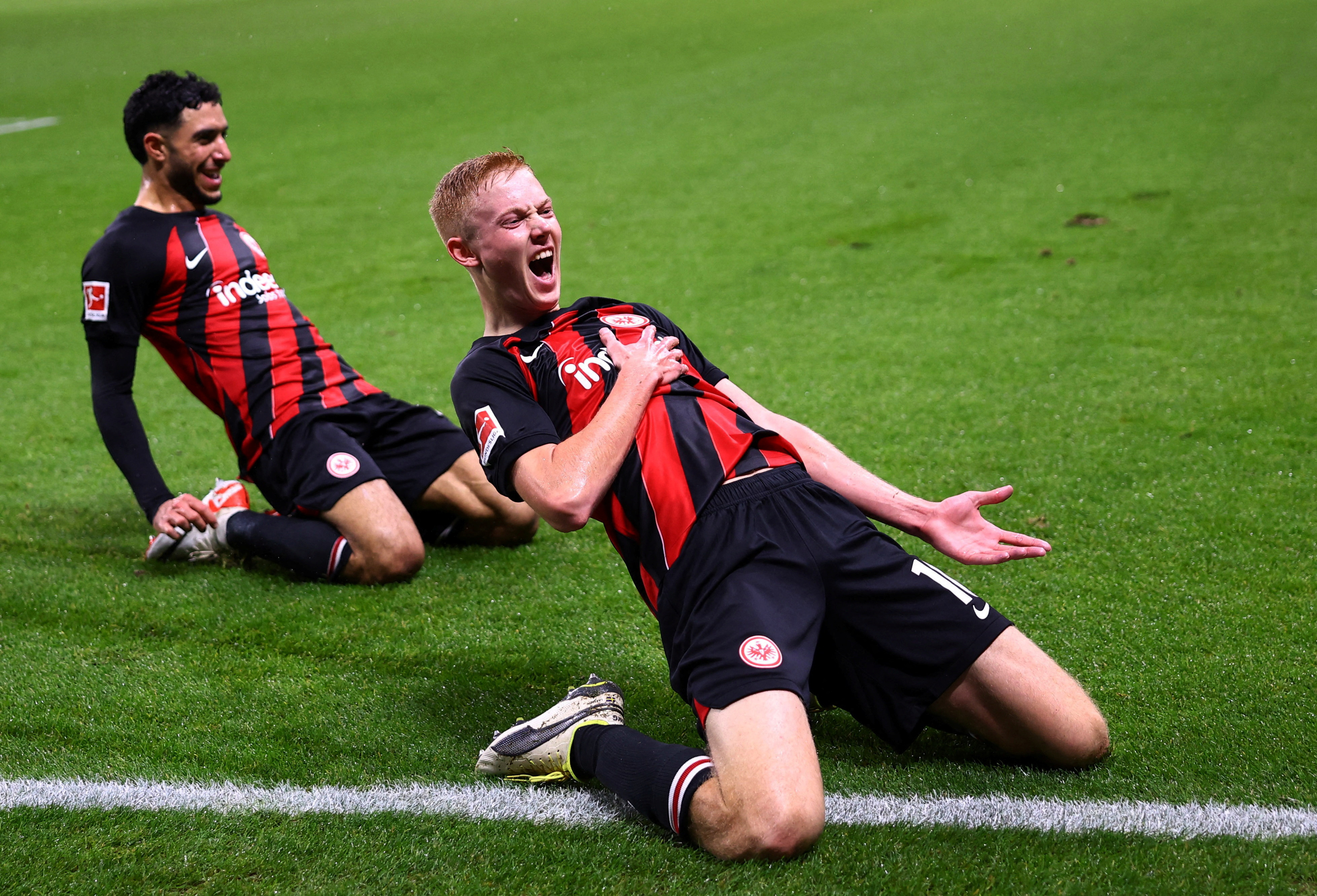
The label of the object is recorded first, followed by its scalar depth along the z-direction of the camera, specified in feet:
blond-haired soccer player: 16.38
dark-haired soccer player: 27.66
